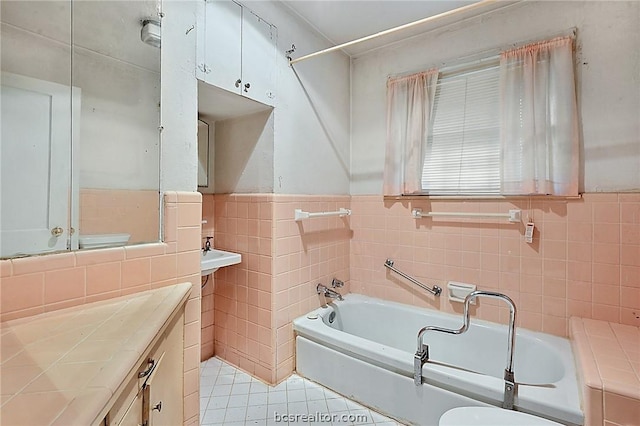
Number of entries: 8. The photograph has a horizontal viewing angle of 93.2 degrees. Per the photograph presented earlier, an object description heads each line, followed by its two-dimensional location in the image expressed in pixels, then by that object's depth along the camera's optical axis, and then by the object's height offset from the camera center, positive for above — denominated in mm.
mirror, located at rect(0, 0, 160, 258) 1080 +382
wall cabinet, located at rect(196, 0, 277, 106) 1689 +1013
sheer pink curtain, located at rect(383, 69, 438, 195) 2398 +715
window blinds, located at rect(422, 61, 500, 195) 2182 +597
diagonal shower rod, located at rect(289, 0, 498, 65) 1374 +996
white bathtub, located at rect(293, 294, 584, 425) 1463 -890
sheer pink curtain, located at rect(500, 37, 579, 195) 1880 +626
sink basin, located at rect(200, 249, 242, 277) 1859 -290
